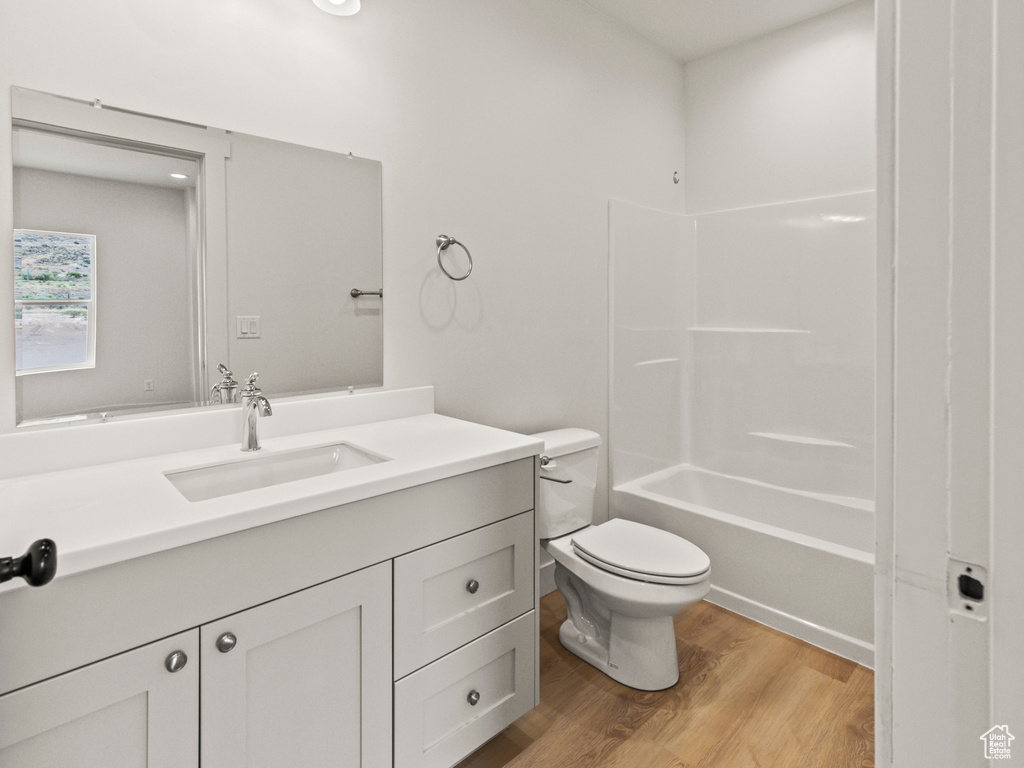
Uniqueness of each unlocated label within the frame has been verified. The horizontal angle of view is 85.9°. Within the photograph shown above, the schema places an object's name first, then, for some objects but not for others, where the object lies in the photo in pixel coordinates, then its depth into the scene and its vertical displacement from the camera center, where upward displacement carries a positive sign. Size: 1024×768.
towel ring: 1.90 +0.47
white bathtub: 1.97 -0.69
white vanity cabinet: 0.81 -0.48
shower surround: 2.16 -0.11
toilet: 1.72 -0.64
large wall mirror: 1.22 +0.30
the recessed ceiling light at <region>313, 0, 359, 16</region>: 1.56 +1.06
